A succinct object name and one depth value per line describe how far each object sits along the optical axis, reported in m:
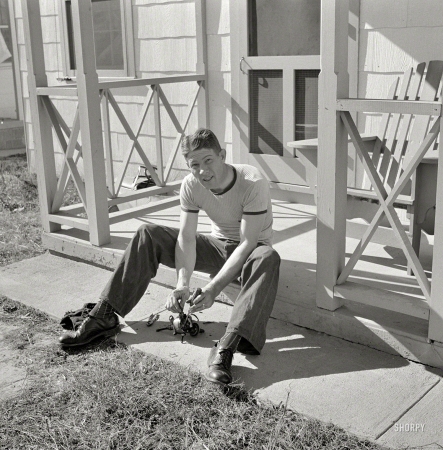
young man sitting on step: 3.11
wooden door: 5.14
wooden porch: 3.07
